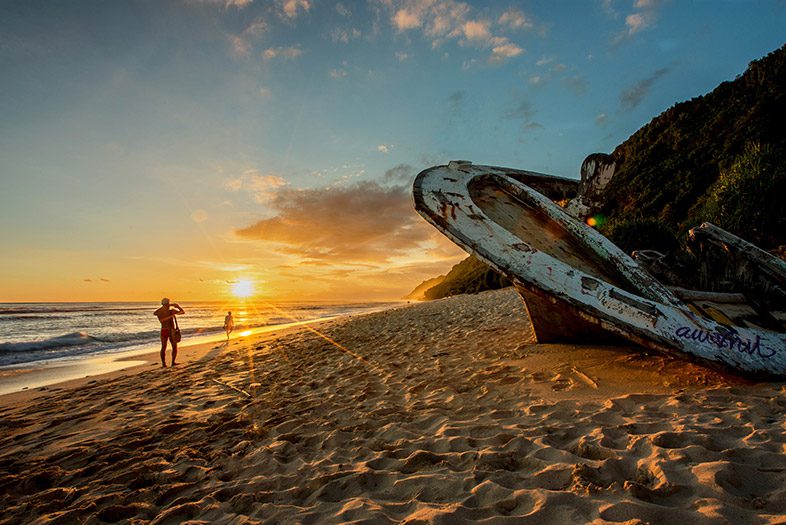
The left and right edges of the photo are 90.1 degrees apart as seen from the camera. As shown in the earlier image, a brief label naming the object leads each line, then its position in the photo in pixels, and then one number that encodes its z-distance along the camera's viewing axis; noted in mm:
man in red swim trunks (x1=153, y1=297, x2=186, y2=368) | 8992
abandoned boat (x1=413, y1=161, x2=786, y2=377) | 2928
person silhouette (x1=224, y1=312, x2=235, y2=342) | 14258
